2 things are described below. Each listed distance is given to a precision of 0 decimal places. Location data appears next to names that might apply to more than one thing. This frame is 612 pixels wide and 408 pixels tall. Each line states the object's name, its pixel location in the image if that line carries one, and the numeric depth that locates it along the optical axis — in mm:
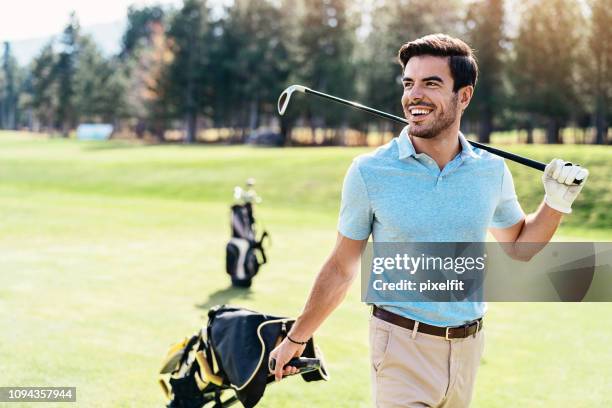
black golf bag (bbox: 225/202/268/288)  9969
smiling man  3262
